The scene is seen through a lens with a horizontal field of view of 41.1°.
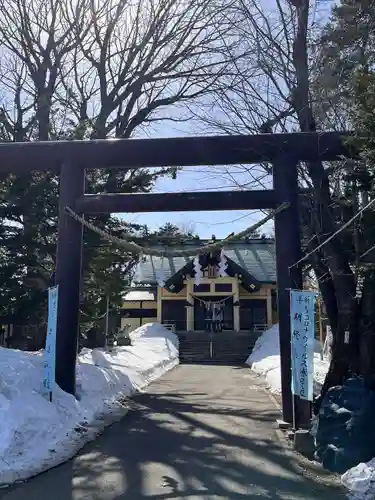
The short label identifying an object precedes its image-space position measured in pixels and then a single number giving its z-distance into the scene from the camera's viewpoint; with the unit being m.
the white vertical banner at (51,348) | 8.11
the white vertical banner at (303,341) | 7.29
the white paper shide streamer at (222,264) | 10.41
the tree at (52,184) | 13.09
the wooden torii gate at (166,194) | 8.33
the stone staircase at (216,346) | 28.75
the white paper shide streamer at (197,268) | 10.38
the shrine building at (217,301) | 35.62
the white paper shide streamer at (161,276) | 9.70
